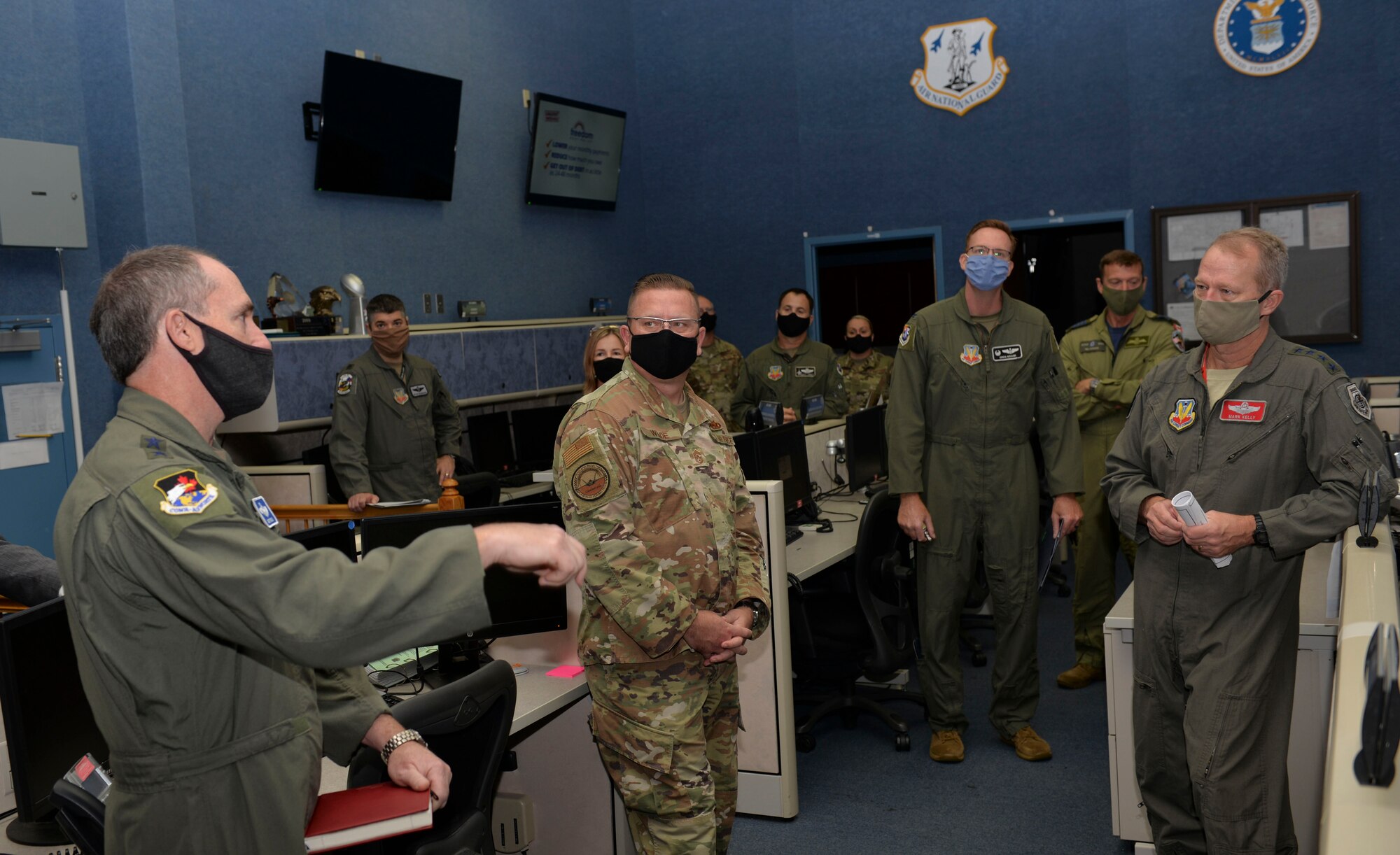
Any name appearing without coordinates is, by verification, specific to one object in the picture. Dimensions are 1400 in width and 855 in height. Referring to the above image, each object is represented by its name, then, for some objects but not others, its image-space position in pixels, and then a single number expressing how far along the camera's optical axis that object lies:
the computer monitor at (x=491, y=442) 5.87
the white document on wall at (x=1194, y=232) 6.79
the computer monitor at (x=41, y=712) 1.63
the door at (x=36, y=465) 4.38
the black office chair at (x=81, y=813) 1.37
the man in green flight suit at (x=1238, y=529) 2.15
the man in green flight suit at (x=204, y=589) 1.19
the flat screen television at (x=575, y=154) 7.37
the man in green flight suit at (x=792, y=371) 6.08
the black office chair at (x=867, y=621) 3.59
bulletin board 6.51
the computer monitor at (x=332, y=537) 2.34
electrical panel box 4.27
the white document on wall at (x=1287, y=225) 6.60
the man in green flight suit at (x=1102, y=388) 4.14
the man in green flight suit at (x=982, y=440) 3.35
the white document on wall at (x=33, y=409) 4.39
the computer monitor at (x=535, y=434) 6.15
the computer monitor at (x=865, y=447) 4.77
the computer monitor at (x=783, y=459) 3.98
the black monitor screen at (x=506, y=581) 2.55
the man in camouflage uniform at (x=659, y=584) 2.13
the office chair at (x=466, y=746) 1.78
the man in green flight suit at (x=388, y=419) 4.71
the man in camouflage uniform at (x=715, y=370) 6.84
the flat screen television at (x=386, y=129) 5.83
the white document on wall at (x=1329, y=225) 6.50
